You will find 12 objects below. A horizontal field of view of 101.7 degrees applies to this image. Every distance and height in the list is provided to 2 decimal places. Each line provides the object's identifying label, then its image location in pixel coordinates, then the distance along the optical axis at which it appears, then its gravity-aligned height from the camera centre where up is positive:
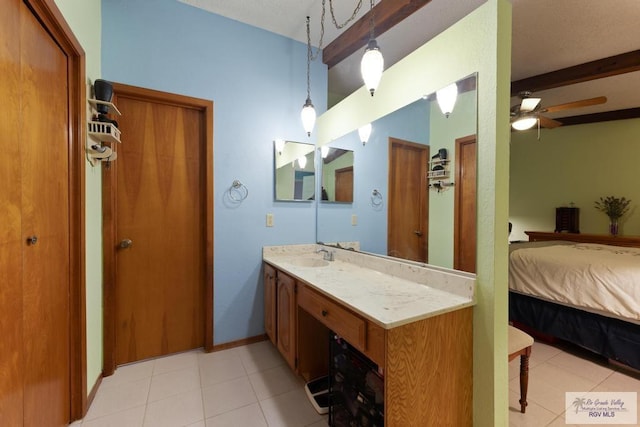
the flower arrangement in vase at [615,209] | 3.98 -0.01
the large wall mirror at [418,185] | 1.35 +0.15
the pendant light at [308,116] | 2.22 +0.80
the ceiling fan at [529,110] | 2.62 +1.04
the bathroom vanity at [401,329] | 1.05 -0.56
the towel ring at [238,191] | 2.28 +0.15
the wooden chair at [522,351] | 1.46 -0.81
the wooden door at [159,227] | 1.98 -0.15
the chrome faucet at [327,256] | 2.34 -0.43
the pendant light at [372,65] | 1.46 +0.82
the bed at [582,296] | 1.94 -0.74
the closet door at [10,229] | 0.96 -0.08
